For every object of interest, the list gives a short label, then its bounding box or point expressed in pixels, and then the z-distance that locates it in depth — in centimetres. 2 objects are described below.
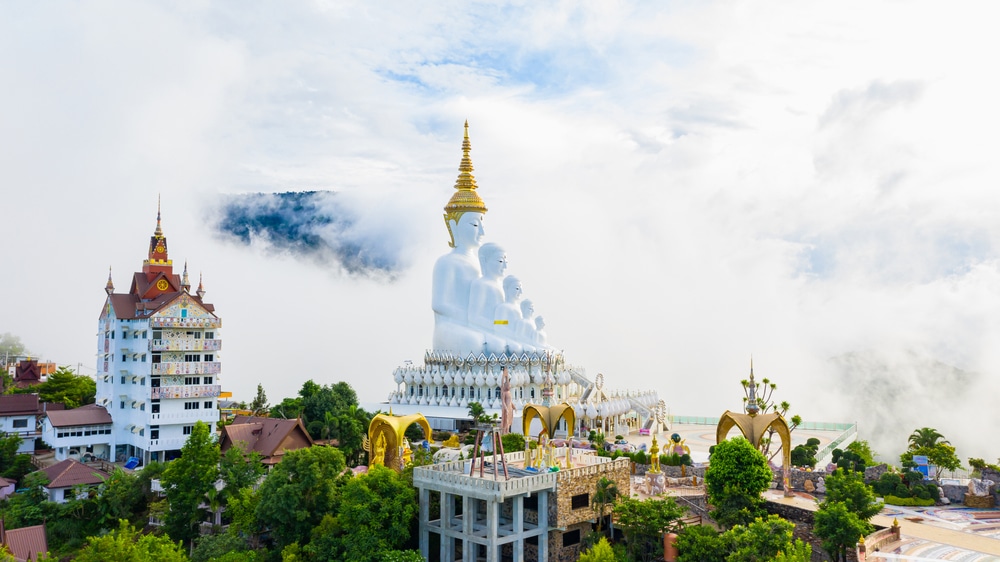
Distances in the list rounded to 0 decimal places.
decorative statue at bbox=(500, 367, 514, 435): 4572
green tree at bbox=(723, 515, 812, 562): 2800
